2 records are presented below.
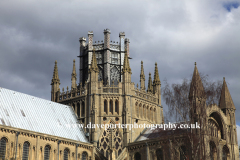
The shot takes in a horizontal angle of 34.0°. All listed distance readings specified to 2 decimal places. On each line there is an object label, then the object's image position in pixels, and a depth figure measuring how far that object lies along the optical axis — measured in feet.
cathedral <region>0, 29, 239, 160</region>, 171.32
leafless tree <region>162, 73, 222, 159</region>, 160.04
